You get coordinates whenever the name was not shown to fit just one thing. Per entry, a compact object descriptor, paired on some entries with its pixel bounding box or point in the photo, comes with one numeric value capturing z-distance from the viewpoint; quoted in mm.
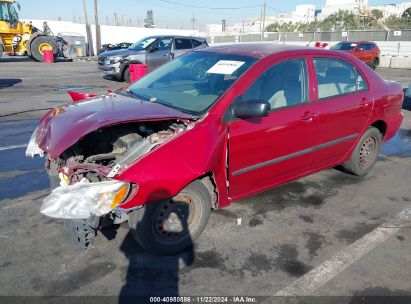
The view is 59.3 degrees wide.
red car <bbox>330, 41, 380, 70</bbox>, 21859
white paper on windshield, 3518
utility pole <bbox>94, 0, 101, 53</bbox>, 33691
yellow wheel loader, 22109
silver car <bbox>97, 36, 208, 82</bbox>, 13633
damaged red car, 2686
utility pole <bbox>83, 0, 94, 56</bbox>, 34862
